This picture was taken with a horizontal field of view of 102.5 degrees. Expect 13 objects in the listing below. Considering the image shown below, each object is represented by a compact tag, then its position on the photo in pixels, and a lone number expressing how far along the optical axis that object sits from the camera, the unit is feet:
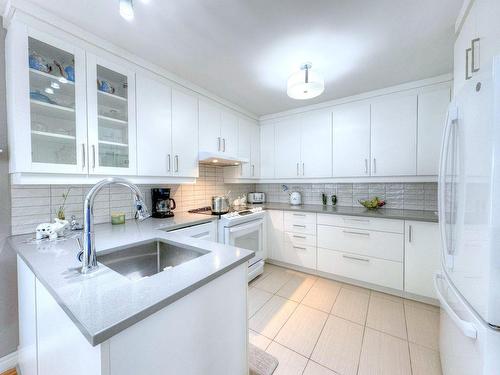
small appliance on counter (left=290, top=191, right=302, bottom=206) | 10.23
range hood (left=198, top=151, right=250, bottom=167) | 7.21
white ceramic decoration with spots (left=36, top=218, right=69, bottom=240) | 4.10
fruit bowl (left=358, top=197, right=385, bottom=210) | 8.19
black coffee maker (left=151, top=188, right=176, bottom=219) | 6.88
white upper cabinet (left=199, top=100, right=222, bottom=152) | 7.66
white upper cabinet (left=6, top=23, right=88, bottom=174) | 3.87
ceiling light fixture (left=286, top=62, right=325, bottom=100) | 5.10
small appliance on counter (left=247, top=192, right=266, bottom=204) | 11.23
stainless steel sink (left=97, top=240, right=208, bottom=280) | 3.72
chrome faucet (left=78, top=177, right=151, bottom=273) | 2.49
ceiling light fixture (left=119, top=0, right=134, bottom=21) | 3.19
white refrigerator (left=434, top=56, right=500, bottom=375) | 2.11
